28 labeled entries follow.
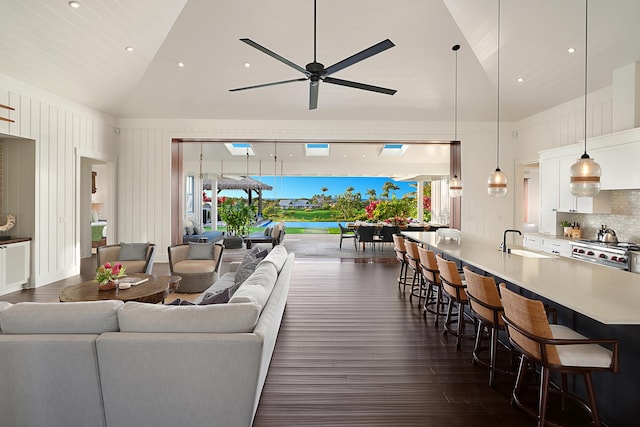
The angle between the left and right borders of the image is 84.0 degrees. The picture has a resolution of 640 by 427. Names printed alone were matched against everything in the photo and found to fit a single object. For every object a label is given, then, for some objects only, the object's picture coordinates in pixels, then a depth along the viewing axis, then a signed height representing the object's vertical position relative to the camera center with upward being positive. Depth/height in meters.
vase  3.87 -0.82
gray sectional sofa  1.97 -0.87
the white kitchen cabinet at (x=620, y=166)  4.63 +0.65
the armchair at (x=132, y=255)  5.42 -0.69
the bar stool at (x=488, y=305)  2.63 -0.69
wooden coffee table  3.62 -0.87
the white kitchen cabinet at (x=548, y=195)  6.22 +0.32
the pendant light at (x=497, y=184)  4.37 +0.36
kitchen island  1.99 -0.51
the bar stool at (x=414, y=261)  4.66 -0.65
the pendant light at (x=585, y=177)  2.92 +0.30
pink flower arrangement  3.88 -0.70
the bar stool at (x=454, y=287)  3.32 -0.72
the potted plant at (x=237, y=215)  9.32 -0.09
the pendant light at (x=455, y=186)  5.64 +0.43
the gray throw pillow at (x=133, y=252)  5.51 -0.64
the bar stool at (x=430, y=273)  3.93 -0.69
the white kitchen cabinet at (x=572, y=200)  5.41 +0.21
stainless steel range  4.51 -0.53
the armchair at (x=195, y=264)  5.26 -0.80
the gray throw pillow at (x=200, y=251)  5.73 -0.64
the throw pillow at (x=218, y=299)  2.71 -0.67
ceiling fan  3.15 +1.42
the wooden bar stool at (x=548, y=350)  1.93 -0.77
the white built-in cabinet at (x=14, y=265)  5.18 -0.83
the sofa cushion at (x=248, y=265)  3.82 -0.59
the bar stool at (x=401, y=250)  5.38 -0.57
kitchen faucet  3.92 -0.38
